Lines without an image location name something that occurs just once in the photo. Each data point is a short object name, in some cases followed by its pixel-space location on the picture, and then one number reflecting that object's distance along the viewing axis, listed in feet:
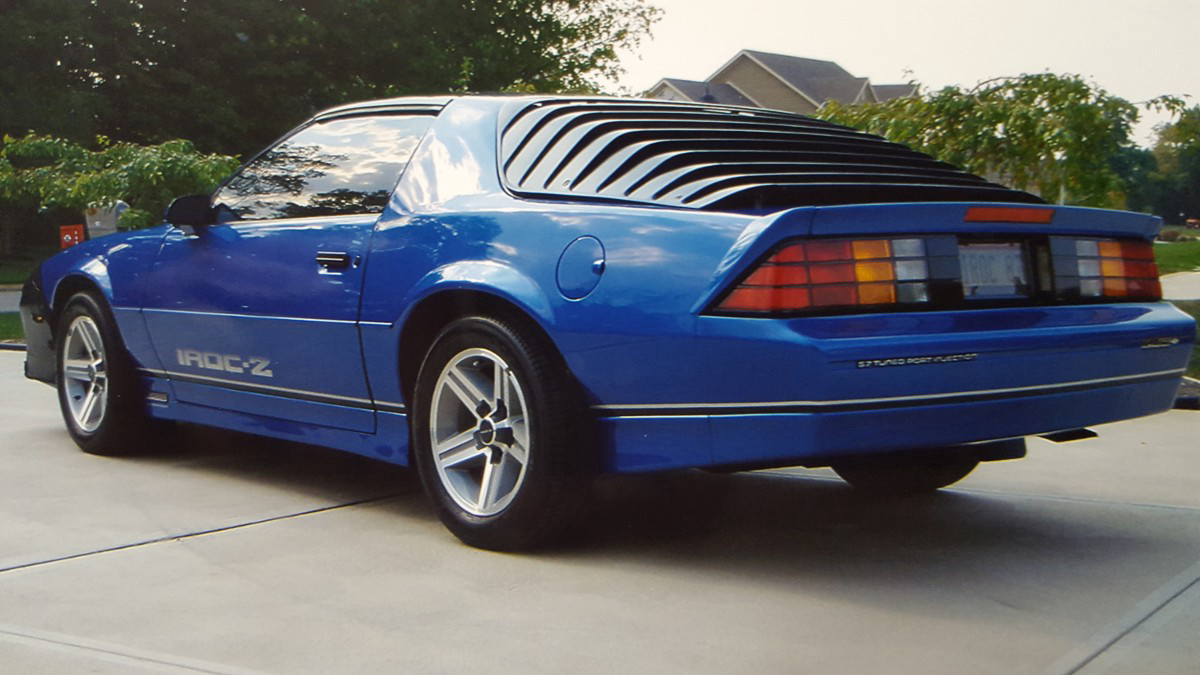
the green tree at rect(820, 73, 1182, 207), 31.86
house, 229.04
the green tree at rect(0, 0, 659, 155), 114.21
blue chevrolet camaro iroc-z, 12.07
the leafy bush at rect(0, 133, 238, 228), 48.37
